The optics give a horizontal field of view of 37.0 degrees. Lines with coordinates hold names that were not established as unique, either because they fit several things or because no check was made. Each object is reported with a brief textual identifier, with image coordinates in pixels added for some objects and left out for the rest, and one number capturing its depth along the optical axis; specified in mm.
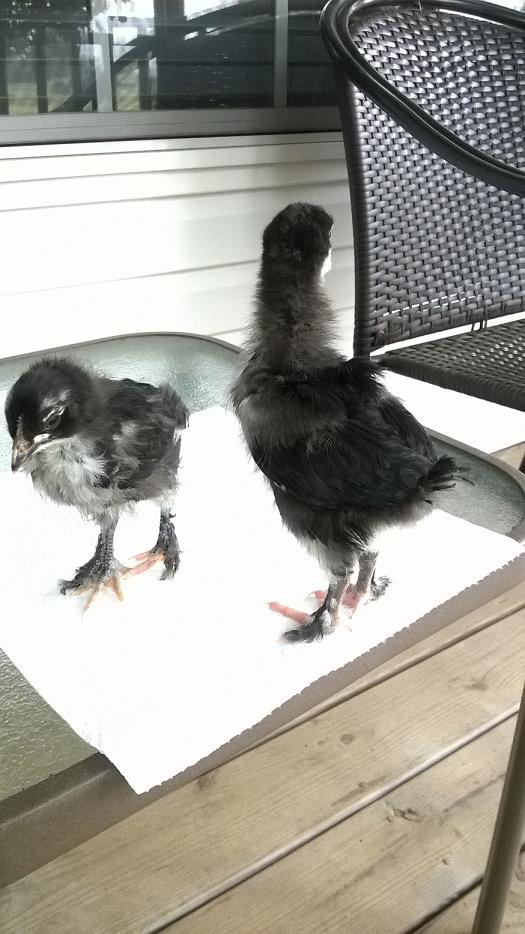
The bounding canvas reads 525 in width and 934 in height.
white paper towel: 639
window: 1509
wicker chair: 1354
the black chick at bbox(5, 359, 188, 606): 675
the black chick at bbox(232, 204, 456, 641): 685
